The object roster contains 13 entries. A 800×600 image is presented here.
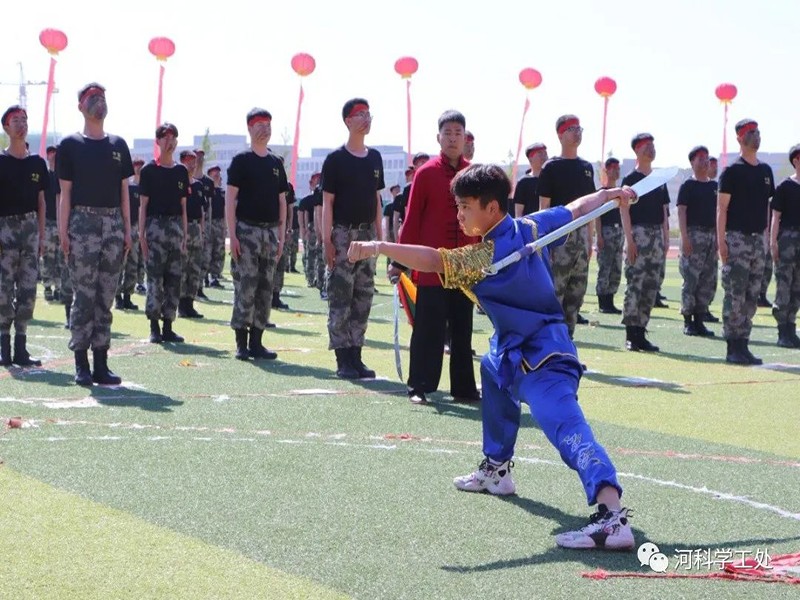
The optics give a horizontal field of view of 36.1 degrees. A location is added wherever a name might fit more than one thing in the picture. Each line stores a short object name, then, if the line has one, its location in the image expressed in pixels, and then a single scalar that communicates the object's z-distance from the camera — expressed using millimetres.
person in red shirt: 9109
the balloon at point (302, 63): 22469
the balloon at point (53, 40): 17156
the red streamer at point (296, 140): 24734
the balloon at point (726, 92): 21750
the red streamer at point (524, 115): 26131
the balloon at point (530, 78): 23438
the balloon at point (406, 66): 24062
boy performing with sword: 5305
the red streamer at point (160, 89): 20297
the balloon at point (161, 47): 19438
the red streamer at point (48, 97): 18050
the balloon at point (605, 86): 22375
